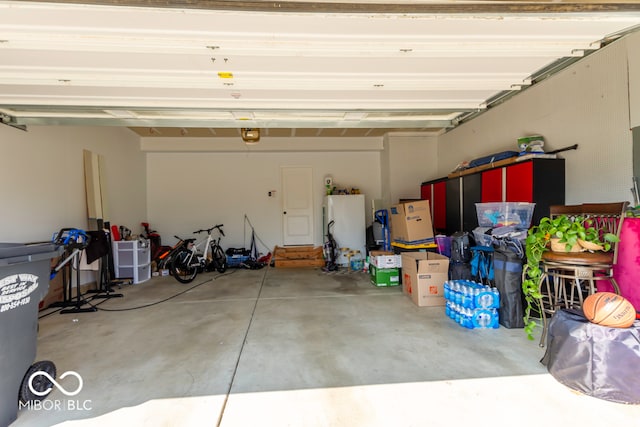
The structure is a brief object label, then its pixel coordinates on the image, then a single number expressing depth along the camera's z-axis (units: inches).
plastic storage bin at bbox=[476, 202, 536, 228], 122.0
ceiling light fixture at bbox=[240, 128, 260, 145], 179.6
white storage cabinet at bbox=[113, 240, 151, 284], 189.6
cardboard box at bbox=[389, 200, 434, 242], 172.1
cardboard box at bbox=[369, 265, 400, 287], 170.6
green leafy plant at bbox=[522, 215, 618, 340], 78.6
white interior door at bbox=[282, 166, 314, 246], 271.9
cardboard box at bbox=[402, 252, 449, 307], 134.3
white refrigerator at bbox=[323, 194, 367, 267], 242.5
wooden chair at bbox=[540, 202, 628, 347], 78.8
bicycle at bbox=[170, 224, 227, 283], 195.9
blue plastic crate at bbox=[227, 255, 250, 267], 240.7
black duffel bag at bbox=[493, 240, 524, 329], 105.7
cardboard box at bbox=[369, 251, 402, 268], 170.2
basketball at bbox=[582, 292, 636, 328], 66.3
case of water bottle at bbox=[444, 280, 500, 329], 107.4
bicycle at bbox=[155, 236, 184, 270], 197.7
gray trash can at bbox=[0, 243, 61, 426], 58.5
